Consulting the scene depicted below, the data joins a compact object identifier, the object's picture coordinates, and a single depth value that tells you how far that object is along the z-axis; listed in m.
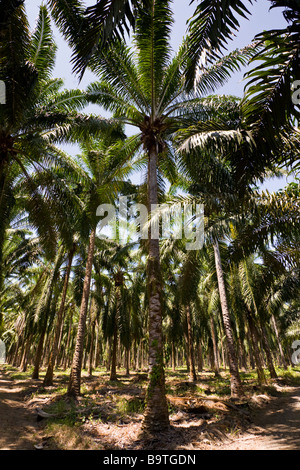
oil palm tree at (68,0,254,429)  7.71
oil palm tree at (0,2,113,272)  6.87
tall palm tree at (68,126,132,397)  10.49
